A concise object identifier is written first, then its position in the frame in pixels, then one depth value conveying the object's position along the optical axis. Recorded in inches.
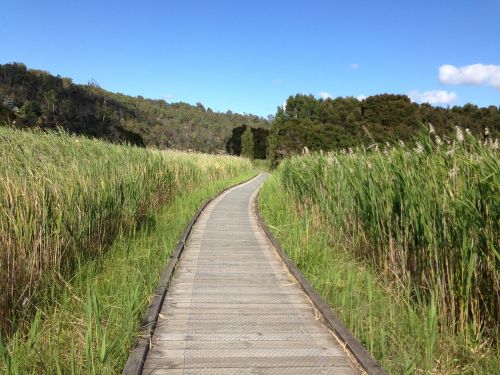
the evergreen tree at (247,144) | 1955.0
